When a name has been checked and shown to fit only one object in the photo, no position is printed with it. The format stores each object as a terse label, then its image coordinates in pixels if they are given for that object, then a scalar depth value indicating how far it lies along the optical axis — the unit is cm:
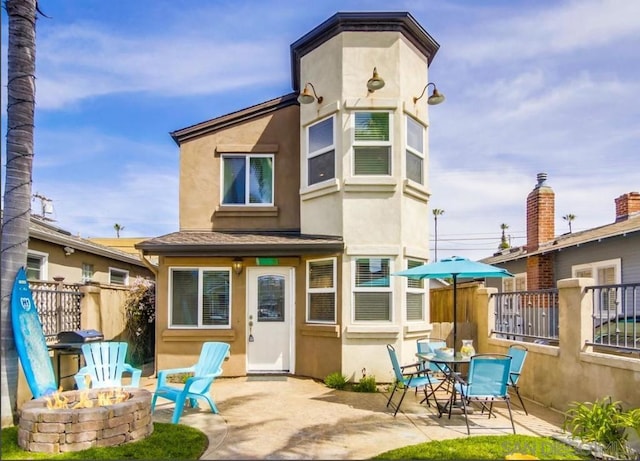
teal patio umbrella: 709
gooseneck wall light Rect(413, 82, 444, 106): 970
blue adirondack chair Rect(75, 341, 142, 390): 726
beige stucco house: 978
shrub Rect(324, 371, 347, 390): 934
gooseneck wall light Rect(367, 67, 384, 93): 925
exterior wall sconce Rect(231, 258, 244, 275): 1048
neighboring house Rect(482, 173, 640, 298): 1238
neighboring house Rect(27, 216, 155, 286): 1158
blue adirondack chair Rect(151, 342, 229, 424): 644
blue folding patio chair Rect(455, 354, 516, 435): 644
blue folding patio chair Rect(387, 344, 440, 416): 717
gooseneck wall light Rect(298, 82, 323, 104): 998
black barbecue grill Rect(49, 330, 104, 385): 803
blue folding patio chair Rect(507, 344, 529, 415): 747
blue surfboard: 630
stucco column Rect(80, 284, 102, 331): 945
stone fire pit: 519
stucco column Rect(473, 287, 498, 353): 1017
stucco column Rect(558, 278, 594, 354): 709
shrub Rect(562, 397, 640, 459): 543
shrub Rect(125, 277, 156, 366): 1207
